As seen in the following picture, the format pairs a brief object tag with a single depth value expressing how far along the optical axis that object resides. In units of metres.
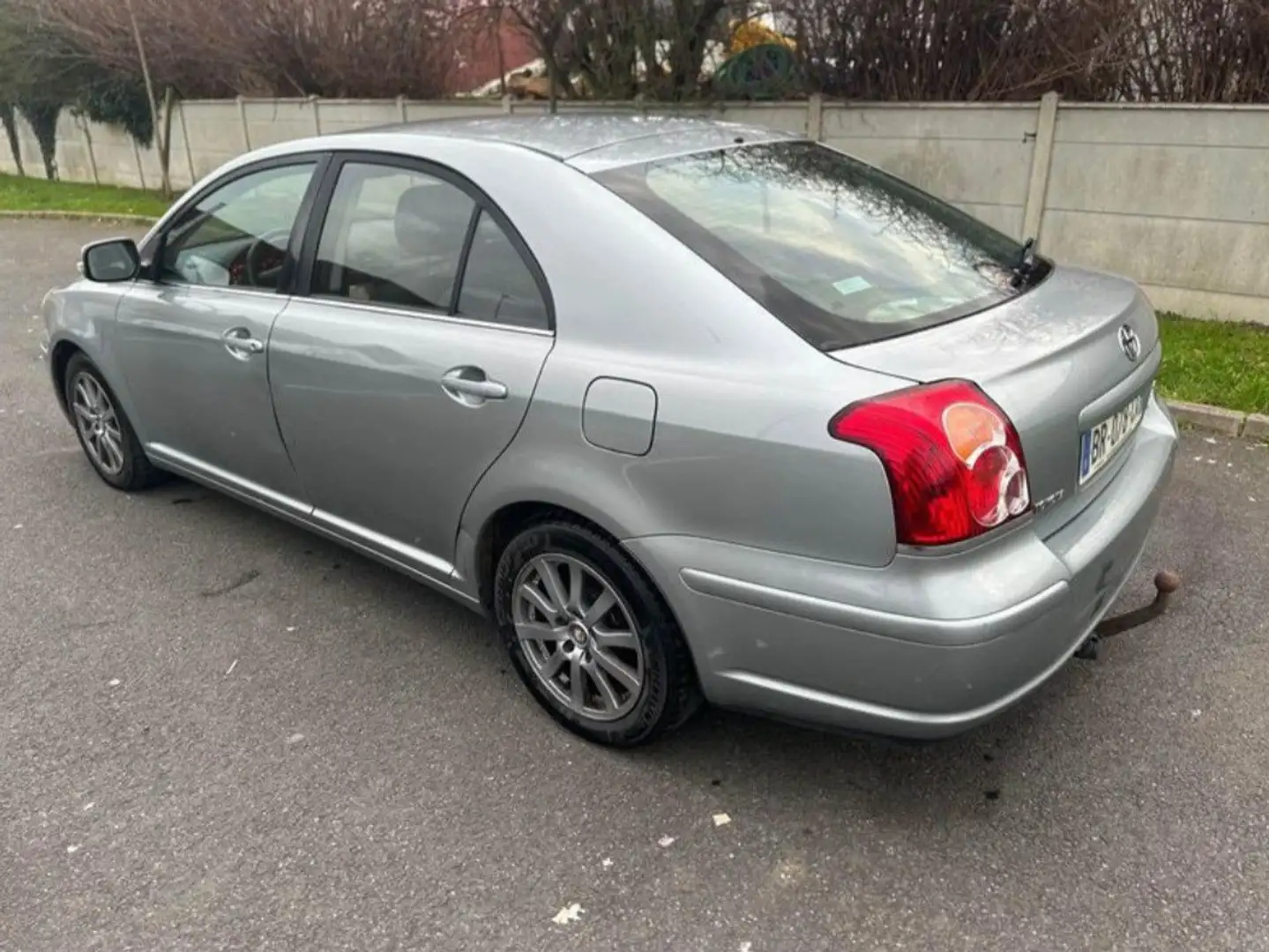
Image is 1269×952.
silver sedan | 2.13
